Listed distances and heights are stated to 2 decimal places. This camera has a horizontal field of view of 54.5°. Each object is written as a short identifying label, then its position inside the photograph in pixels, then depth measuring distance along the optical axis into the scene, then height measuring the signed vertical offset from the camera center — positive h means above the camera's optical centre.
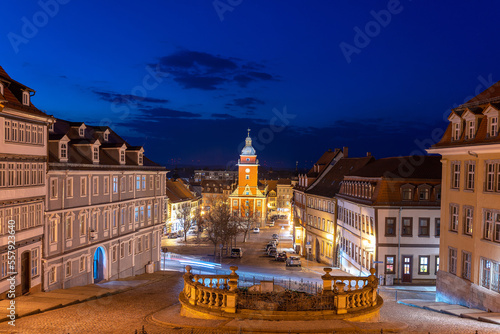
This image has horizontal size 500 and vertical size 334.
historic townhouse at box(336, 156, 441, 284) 38.66 -5.26
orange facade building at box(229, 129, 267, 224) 126.38 -8.28
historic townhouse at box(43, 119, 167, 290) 31.03 -4.01
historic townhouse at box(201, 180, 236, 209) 137.88 -9.73
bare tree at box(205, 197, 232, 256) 67.01 -10.65
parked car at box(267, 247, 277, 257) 65.69 -12.81
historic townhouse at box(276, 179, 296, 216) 149.00 -11.89
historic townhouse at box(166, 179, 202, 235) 92.56 -9.56
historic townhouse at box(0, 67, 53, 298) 25.41 -1.69
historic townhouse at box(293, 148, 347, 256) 65.81 -5.86
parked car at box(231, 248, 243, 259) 64.73 -12.73
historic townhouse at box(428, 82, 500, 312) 25.09 -2.47
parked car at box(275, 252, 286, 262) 61.00 -12.49
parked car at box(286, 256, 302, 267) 53.97 -11.56
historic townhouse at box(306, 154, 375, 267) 53.88 -5.98
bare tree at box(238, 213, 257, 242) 83.12 -13.56
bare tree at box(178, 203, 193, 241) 82.54 -11.25
